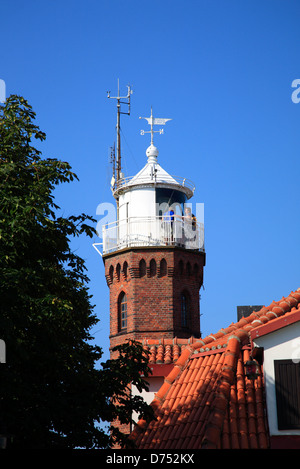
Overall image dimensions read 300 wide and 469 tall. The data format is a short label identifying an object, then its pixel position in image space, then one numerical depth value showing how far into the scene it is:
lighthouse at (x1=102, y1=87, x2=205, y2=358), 35.72
